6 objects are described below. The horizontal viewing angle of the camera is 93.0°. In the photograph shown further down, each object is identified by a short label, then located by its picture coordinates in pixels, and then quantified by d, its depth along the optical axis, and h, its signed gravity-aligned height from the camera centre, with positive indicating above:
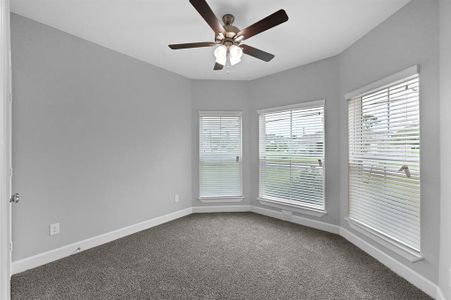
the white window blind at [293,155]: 3.26 -0.13
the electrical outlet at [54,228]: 2.31 -0.88
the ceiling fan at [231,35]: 1.64 +1.00
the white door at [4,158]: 0.94 -0.05
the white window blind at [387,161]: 1.95 -0.15
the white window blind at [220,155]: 3.97 -0.14
